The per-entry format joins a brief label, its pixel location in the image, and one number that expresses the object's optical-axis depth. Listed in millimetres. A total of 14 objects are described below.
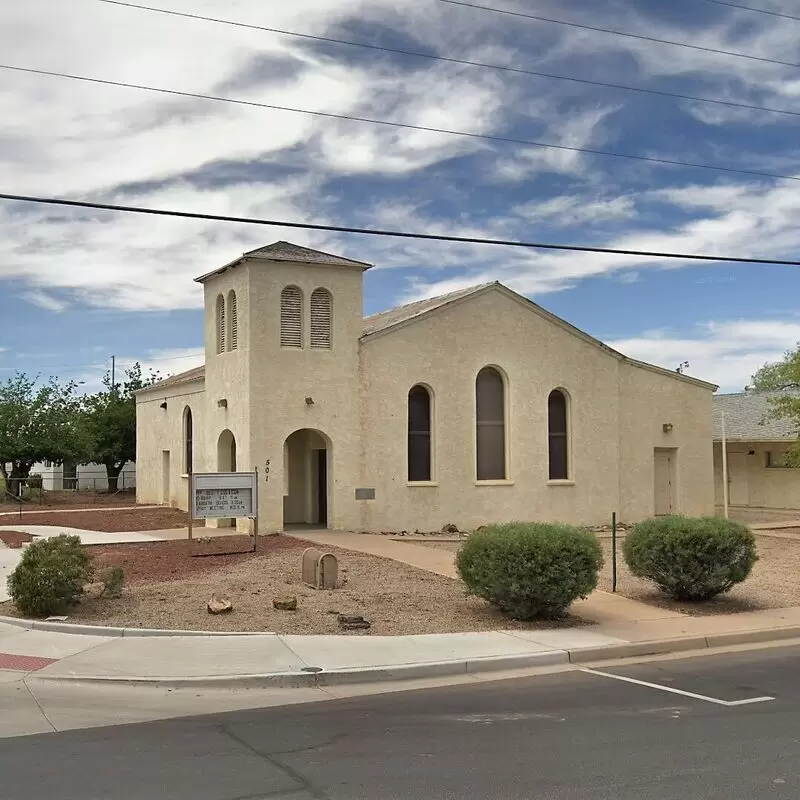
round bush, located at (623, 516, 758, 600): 14086
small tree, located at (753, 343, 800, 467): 27719
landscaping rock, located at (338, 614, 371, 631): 12359
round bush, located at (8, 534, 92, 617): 12867
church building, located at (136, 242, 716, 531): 24891
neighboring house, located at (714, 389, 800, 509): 33656
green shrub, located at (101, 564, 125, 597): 13906
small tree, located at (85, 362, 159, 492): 48531
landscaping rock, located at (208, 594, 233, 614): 13094
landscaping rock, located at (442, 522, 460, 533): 26016
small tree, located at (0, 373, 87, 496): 44781
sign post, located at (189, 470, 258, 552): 20281
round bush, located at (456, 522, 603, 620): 12602
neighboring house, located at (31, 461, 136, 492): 54406
